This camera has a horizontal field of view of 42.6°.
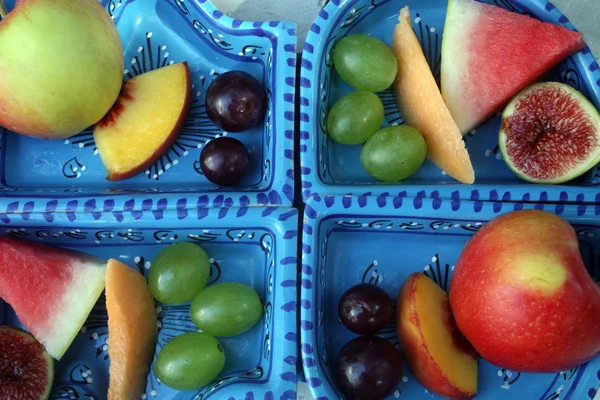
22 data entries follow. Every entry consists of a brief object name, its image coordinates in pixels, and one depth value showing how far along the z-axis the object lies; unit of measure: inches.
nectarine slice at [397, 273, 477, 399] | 12.8
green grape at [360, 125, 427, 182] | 13.6
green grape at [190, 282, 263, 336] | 13.3
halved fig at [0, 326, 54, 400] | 13.5
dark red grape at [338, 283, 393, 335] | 13.2
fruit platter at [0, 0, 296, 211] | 13.5
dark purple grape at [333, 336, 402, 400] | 12.8
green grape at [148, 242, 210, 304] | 13.5
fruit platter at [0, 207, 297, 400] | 13.2
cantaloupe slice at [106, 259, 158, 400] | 13.2
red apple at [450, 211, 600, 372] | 11.8
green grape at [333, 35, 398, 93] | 14.0
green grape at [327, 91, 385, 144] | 13.9
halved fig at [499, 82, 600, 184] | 14.0
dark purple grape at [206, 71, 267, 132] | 14.1
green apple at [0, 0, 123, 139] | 13.0
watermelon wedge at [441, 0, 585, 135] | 14.2
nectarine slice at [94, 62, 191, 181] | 14.4
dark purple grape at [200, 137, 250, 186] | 14.0
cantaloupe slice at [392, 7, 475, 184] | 13.8
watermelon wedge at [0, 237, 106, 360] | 13.8
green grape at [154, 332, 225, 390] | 13.1
